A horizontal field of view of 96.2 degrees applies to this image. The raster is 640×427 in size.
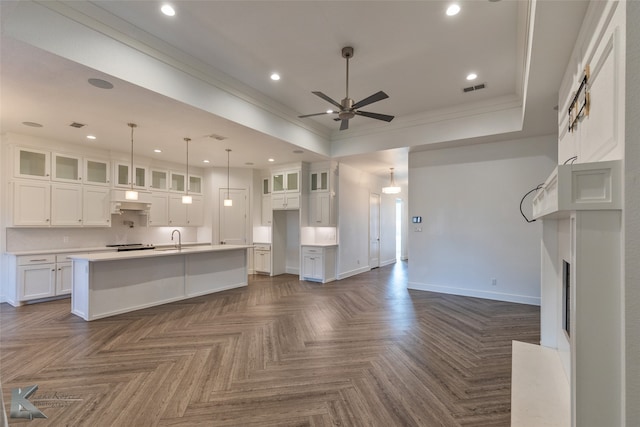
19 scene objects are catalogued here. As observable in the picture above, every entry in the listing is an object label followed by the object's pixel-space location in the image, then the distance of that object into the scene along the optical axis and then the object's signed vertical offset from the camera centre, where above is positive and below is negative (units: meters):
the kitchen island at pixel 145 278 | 4.23 -1.08
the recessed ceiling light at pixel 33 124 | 4.53 +1.44
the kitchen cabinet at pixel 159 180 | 6.92 +0.89
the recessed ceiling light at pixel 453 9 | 2.84 +2.10
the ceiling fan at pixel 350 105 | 3.27 +1.33
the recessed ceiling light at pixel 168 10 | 2.85 +2.08
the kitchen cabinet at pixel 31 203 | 5.00 +0.20
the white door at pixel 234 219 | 7.87 -0.08
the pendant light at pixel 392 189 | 8.09 +0.80
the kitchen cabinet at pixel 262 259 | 7.83 -1.18
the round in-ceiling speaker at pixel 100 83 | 3.17 +1.48
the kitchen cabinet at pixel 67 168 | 5.46 +0.92
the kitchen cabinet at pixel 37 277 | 4.90 -1.12
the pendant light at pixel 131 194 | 4.55 +0.34
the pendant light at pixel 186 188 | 5.50 +0.70
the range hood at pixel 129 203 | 6.18 +0.28
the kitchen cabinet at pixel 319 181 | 7.08 +0.91
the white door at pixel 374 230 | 8.70 -0.40
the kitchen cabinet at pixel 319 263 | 6.86 -1.13
